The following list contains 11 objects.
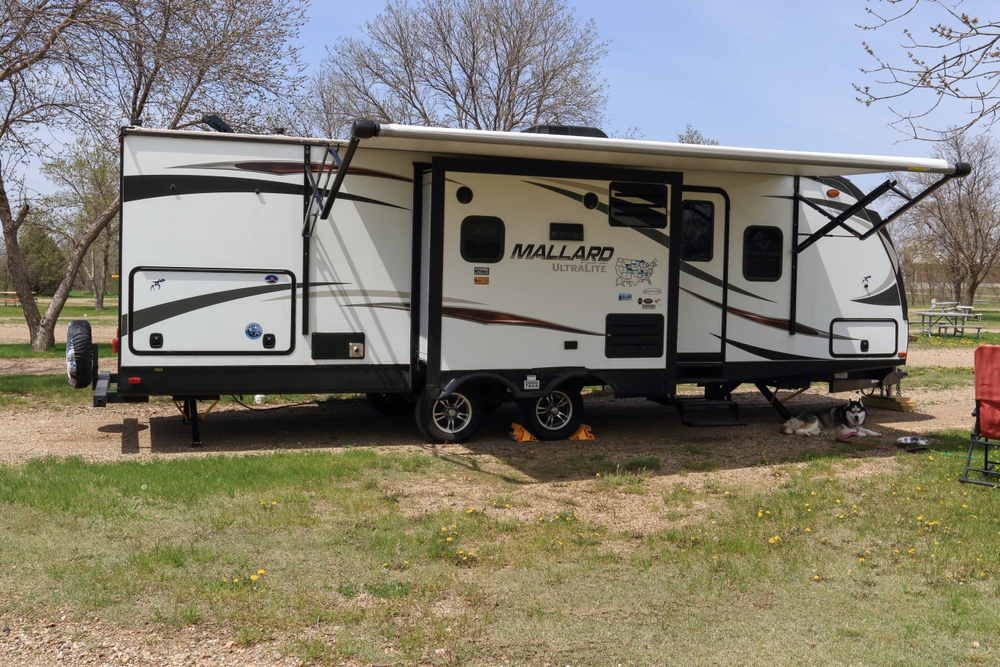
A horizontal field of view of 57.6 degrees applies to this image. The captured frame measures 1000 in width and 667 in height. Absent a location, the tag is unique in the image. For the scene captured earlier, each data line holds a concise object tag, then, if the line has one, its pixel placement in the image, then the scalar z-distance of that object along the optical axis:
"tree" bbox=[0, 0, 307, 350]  14.30
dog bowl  9.32
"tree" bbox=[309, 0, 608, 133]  27.36
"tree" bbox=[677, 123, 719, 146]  30.98
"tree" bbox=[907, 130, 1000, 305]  33.78
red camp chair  7.43
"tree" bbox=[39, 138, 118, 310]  31.55
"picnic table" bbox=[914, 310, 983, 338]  24.40
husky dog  10.23
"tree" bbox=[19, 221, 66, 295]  37.88
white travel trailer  8.49
